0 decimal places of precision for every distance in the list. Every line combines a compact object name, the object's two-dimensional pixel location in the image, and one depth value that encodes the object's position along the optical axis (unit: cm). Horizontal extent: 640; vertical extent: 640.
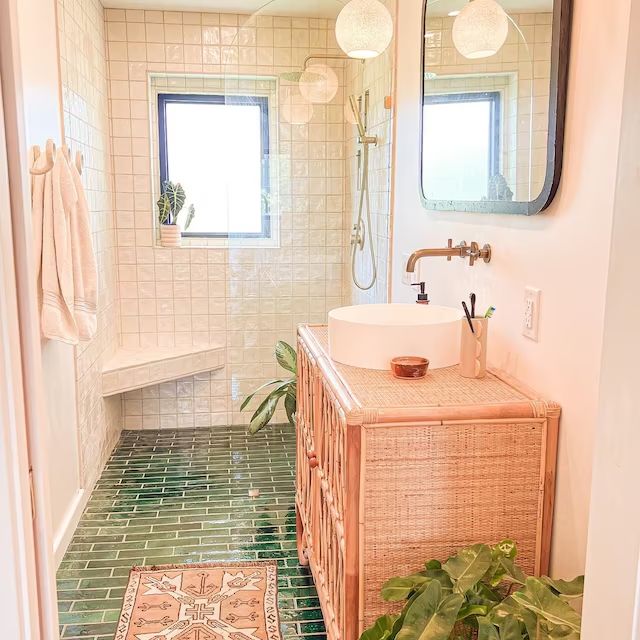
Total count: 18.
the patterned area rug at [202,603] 224
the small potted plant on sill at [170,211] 422
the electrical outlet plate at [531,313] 170
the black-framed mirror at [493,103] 156
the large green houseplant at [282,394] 344
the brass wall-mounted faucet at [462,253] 201
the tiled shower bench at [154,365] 381
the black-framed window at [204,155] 387
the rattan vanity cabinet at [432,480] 155
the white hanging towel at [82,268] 261
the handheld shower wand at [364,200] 348
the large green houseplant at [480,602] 126
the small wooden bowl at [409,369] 179
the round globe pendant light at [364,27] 271
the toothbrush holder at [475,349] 181
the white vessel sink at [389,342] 186
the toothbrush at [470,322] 182
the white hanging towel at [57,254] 249
